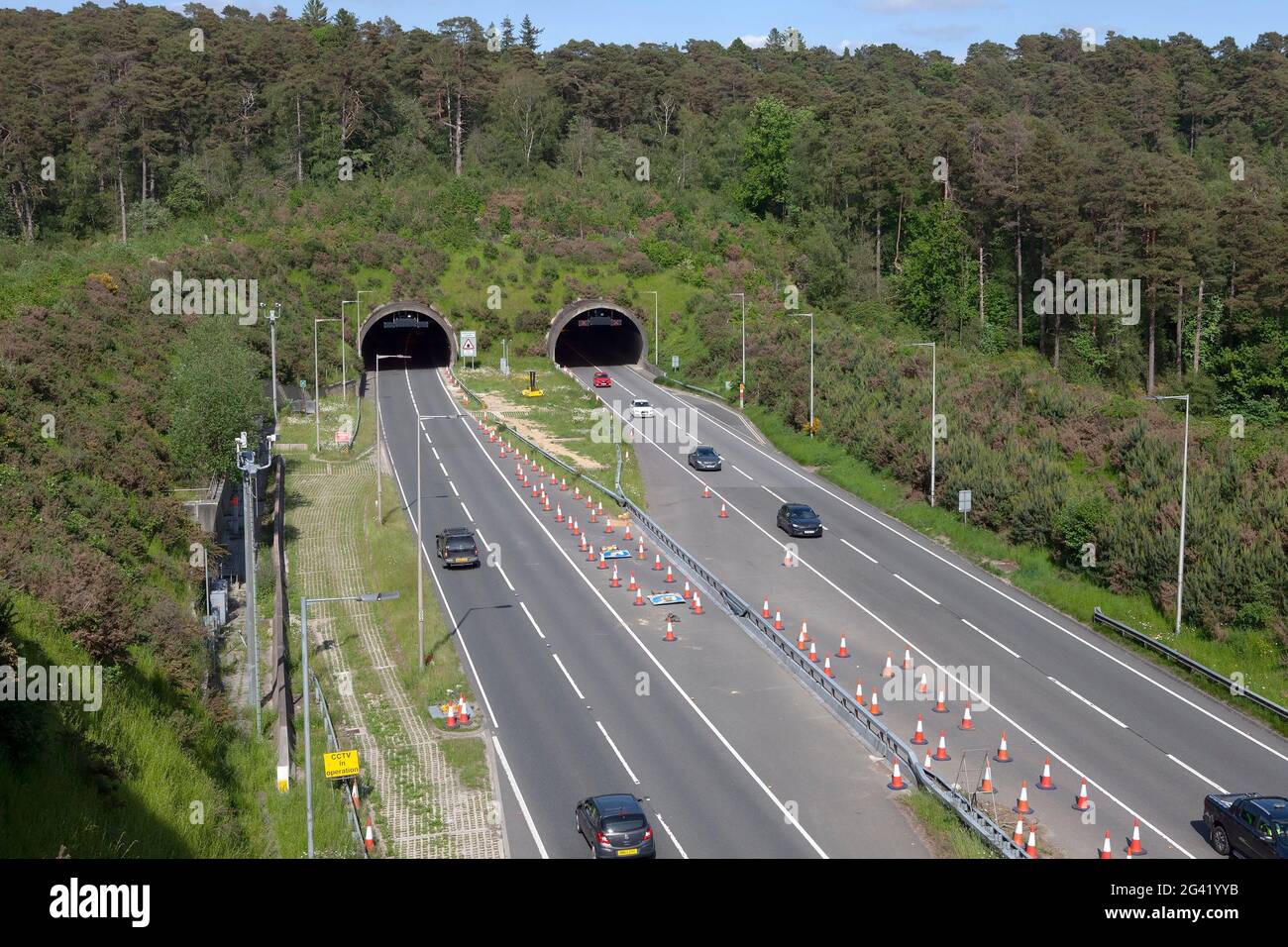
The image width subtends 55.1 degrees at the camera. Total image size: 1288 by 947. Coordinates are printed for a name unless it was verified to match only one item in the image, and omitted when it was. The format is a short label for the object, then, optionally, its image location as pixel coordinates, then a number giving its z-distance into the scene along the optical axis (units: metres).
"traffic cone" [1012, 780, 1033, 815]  27.23
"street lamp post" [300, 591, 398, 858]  24.38
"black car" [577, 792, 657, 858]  24.55
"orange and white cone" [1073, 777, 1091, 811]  27.73
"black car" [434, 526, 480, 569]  46.88
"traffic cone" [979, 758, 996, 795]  28.65
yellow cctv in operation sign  26.36
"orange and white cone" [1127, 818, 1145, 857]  24.63
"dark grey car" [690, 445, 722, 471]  62.09
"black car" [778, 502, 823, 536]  50.50
